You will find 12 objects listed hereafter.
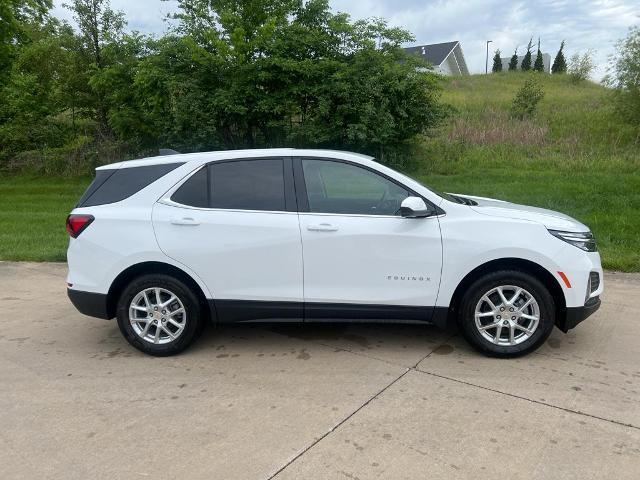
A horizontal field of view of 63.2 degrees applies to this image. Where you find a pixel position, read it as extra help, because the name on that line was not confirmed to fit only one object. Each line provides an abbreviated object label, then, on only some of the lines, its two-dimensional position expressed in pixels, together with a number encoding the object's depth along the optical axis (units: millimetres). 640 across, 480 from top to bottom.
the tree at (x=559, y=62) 43500
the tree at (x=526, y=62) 45388
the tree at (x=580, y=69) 30688
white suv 4055
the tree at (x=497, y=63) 50188
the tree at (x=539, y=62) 45559
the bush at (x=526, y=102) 20266
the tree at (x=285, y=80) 14047
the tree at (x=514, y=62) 48122
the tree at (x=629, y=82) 17453
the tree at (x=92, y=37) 17719
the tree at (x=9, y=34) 13976
